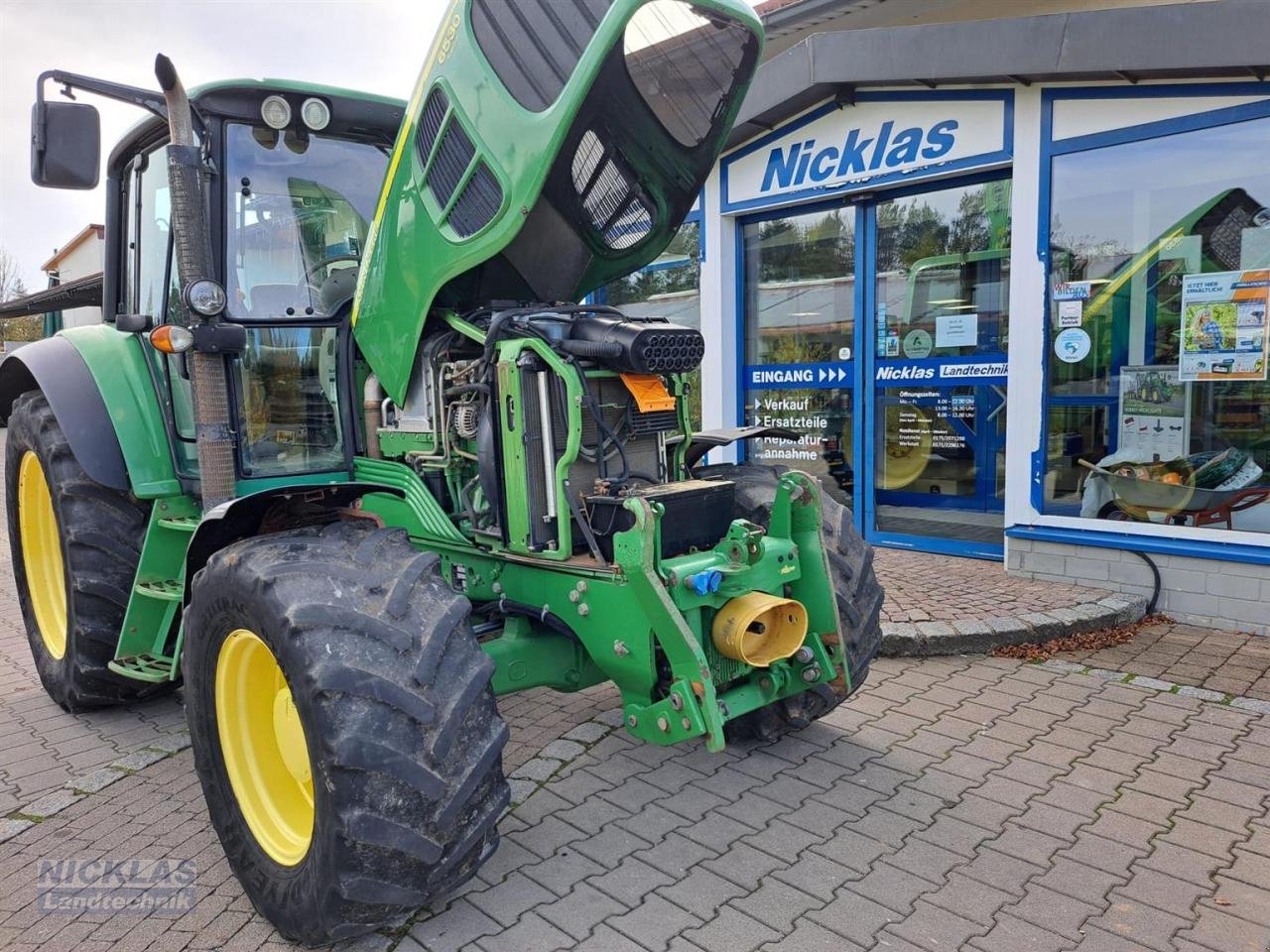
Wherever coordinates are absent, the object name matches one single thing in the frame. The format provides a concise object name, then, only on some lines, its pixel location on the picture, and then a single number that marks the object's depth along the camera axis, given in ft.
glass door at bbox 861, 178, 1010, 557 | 20.98
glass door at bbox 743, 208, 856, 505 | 23.41
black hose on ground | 17.69
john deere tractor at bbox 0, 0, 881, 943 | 7.97
